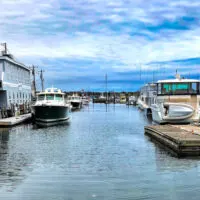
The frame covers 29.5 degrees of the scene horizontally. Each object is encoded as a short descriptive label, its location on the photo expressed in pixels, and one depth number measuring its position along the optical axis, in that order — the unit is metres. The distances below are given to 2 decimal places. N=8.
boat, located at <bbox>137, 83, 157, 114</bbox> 84.27
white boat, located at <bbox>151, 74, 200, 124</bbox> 35.62
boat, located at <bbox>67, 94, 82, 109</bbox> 111.56
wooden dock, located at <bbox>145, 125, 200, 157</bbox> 20.59
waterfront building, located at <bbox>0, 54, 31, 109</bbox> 47.22
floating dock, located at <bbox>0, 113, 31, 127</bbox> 38.80
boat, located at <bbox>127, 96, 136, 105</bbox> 152.21
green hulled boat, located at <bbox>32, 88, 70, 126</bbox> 44.88
